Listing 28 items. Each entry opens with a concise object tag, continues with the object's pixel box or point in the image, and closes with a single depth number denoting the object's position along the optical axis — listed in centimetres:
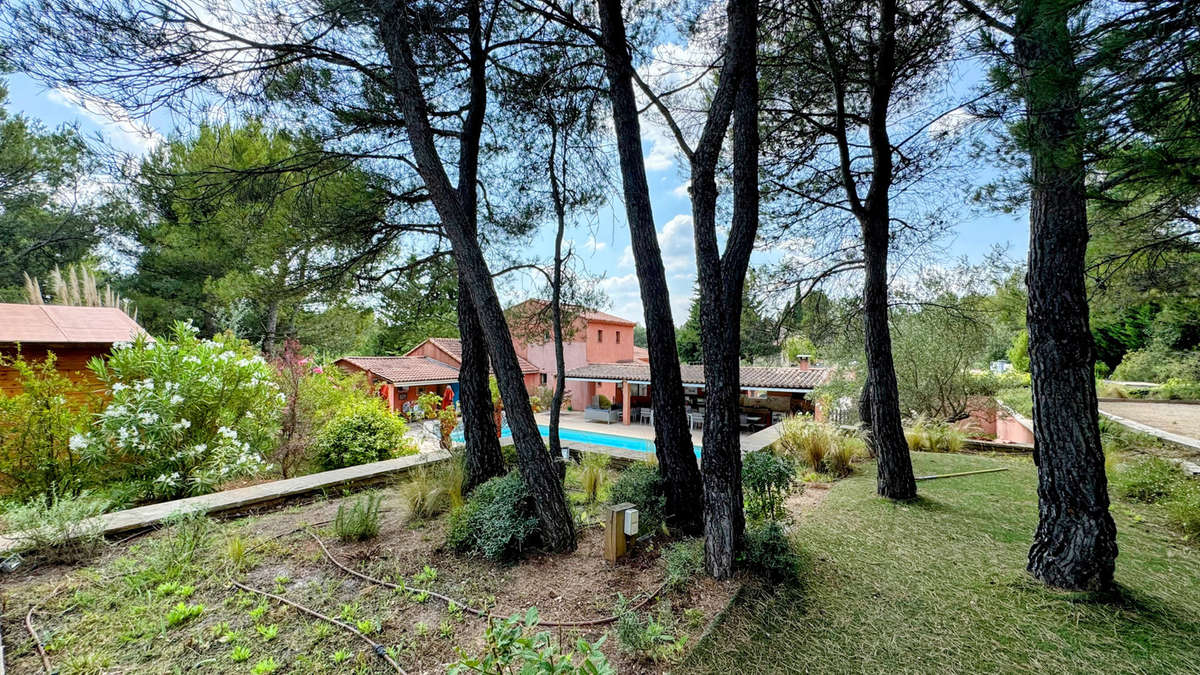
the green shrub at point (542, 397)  2067
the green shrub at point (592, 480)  476
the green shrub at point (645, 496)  362
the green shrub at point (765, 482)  334
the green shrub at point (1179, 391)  1209
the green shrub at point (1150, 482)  459
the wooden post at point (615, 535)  314
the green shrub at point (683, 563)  275
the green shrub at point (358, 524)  358
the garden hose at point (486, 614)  240
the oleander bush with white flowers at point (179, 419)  443
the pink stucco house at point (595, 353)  2264
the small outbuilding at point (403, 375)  1644
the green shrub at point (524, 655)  138
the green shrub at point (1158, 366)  1356
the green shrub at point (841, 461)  611
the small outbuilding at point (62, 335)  479
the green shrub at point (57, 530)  313
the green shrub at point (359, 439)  634
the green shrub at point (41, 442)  395
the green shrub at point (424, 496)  420
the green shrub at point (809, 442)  630
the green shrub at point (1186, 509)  358
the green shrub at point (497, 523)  322
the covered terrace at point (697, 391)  1556
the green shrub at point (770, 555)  280
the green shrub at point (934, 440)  744
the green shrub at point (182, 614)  241
